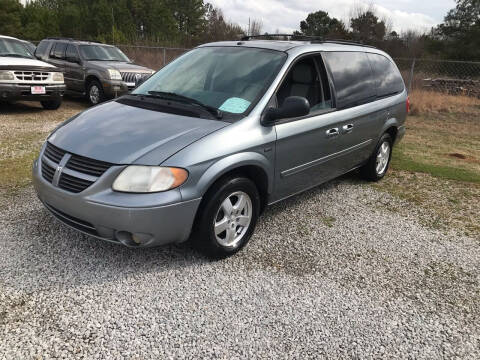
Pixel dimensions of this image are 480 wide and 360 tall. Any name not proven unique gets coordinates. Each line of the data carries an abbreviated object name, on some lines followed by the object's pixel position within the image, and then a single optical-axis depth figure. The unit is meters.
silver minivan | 2.88
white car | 8.60
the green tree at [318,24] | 44.62
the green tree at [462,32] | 27.81
